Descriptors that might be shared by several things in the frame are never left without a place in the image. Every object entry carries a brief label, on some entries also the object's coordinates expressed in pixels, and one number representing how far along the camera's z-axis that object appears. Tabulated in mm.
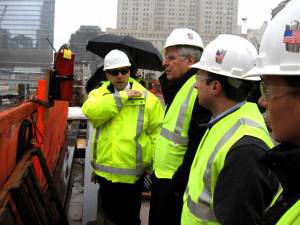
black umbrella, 7270
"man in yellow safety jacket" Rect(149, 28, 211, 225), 3352
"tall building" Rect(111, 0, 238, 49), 80750
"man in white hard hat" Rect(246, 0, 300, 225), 1364
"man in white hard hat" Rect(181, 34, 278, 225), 1997
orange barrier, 3219
